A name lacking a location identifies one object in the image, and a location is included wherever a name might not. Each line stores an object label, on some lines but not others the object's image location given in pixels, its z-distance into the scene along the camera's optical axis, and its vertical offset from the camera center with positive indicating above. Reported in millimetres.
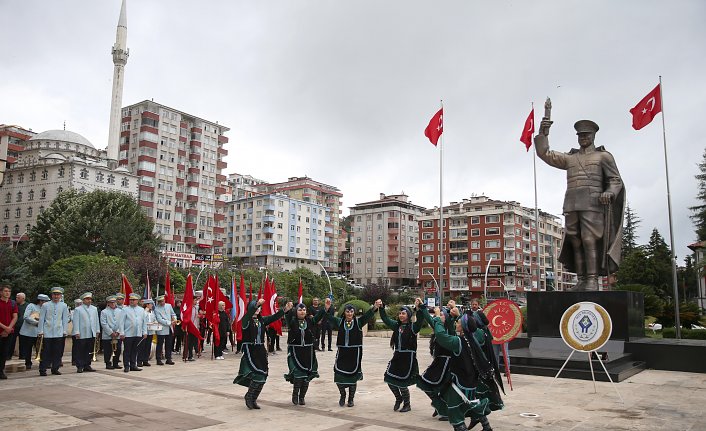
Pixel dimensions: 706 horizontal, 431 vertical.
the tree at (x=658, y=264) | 51906 +3000
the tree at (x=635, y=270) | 51781 +2178
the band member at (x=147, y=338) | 14414 -1469
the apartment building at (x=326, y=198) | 101688 +17751
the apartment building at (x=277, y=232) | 88625 +9550
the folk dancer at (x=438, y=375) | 7750 -1257
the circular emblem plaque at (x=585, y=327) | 10320 -683
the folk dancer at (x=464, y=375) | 7039 -1153
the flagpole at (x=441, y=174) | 22738 +4957
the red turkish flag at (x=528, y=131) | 26609 +8029
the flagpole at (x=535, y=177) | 29020 +6166
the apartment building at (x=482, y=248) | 76500 +6338
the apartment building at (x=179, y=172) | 74625 +16735
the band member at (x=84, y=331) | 13023 -1125
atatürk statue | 14641 +2400
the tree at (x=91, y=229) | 41125 +4455
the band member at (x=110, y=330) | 13508 -1127
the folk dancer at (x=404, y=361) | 8859 -1202
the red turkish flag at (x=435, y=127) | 22609 +6870
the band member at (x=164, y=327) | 15062 -1151
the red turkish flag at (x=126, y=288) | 15570 -73
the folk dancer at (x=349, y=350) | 9188 -1066
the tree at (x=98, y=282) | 18766 +115
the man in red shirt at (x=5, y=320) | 11773 -814
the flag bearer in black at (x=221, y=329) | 17062 -1356
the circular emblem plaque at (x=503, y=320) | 10711 -591
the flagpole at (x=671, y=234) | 18164 +2194
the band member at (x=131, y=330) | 13562 -1127
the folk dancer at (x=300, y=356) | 9367 -1192
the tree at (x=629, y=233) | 79062 +9054
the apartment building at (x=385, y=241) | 93688 +8524
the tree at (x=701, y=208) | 55766 +9228
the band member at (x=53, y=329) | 12633 -1055
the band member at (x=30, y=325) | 12977 -989
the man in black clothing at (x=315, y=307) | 17761 -633
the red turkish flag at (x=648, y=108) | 20891 +7203
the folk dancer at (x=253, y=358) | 8945 -1199
